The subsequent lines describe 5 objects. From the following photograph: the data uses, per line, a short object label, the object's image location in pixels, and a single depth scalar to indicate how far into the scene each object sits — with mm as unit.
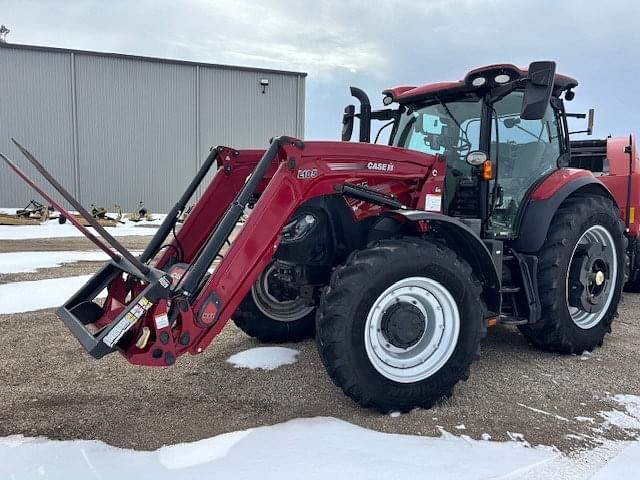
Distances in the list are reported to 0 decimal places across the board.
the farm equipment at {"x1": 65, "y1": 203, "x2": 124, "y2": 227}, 17016
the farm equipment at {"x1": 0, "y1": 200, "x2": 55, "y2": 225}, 15609
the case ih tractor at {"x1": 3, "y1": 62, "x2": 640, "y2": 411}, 3094
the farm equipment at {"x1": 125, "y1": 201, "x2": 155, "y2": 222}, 18984
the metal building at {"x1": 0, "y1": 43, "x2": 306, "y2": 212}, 21141
